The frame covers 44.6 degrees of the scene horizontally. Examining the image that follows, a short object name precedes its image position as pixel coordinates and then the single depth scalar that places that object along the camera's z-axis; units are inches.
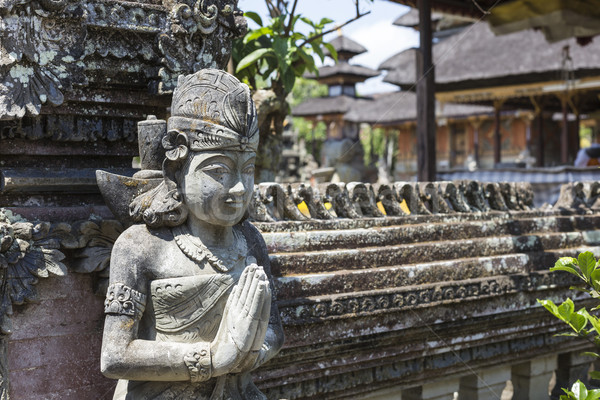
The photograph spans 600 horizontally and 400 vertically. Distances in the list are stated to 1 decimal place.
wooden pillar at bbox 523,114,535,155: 1062.4
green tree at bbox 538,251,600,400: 125.8
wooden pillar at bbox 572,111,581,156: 740.0
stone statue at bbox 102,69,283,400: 97.9
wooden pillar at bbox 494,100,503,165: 782.4
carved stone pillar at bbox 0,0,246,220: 114.3
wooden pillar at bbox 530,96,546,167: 741.9
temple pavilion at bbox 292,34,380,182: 1072.8
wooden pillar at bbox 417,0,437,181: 300.2
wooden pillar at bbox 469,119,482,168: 1124.5
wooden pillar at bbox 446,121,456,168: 1203.9
